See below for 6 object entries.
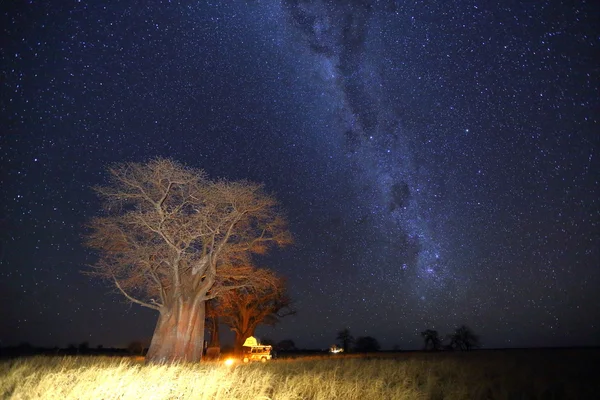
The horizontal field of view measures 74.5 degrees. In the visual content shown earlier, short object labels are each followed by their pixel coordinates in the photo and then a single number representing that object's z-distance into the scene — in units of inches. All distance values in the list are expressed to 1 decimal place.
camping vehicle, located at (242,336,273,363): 1248.8
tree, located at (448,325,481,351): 3016.7
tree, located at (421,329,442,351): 2992.1
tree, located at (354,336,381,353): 3287.9
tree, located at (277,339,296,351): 4260.8
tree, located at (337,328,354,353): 3454.7
